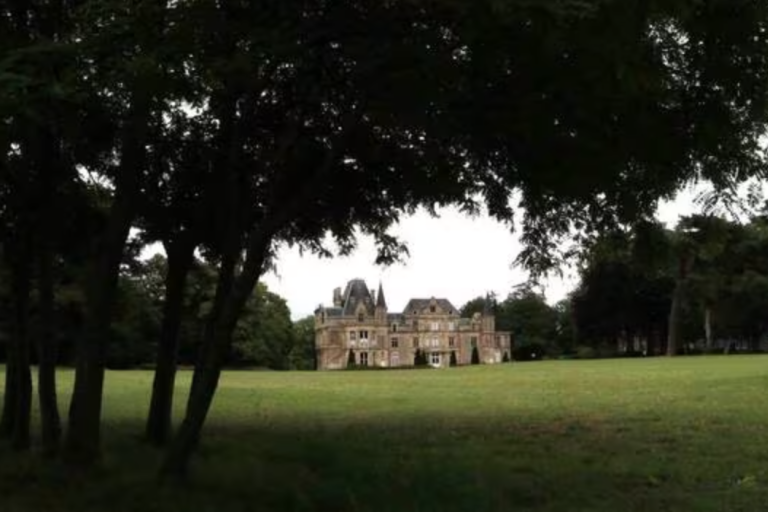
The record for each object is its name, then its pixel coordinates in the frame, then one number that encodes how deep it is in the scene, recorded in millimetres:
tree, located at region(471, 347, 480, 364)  132875
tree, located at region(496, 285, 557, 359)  135088
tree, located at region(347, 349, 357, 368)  138875
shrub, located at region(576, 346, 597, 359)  104250
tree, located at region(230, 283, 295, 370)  104000
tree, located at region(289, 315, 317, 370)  127125
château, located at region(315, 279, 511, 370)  143875
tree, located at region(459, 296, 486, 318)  160500
